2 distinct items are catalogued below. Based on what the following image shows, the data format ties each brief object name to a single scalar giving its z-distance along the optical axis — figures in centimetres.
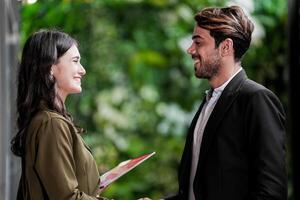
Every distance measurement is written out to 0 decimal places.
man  464
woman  440
